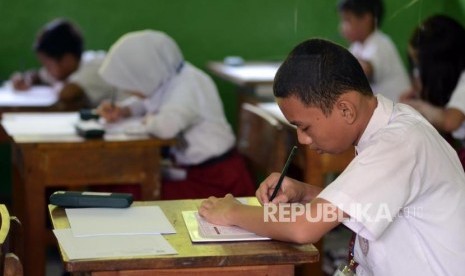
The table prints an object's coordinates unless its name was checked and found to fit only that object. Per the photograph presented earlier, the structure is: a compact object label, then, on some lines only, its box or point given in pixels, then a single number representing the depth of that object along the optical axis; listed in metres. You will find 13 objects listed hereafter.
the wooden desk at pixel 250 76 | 4.10
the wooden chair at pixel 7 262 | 1.49
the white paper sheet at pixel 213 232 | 1.73
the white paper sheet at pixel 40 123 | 3.08
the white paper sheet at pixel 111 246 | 1.62
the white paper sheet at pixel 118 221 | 1.77
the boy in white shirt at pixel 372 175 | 1.62
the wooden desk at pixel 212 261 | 1.60
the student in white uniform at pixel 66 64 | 4.04
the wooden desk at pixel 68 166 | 2.91
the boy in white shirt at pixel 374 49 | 3.37
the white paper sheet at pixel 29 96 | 3.89
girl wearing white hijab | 3.25
